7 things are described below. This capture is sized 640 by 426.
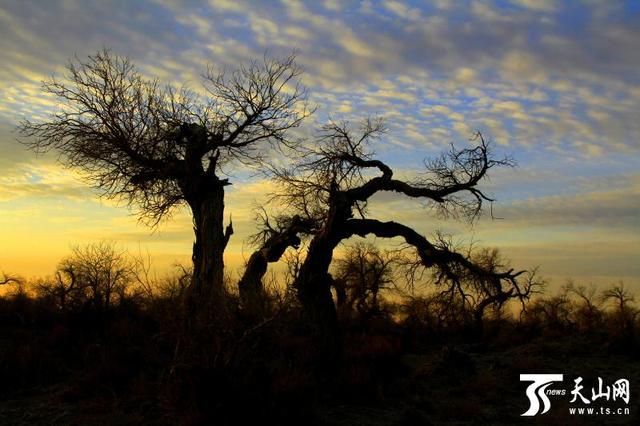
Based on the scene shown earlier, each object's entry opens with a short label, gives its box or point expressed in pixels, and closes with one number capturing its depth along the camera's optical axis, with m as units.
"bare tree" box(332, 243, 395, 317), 31.59
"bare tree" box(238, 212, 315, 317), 17.05
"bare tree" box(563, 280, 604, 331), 34.81
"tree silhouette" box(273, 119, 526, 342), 15.10
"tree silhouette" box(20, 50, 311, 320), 17.53
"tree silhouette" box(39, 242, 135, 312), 22.73
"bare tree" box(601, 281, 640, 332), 22.38
